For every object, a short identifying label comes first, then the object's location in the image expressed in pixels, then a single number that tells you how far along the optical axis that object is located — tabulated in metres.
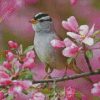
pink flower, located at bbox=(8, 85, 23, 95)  3.86
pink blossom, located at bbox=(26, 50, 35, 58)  4.11
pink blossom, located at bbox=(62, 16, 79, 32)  4.05
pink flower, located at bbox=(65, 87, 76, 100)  4.02
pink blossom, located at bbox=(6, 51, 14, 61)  4.06
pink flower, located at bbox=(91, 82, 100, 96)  4.03
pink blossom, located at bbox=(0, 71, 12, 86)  3.88
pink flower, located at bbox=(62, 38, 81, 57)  3.90
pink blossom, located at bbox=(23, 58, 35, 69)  4.02
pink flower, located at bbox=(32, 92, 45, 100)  3.93
